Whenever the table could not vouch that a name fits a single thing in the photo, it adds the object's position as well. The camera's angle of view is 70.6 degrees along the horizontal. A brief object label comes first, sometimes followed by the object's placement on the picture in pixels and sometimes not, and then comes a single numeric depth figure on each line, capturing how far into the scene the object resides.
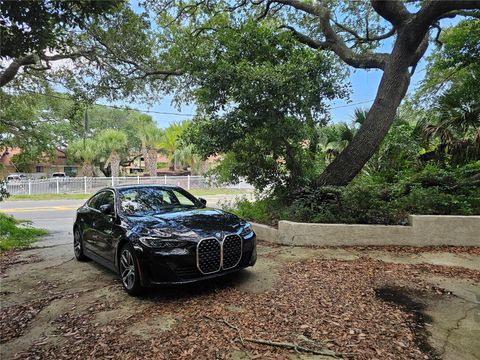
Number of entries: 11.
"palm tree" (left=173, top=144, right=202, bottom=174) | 33.50
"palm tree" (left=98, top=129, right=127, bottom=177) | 31.88
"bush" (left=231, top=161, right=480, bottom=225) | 6.84
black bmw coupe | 4.15
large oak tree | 7.29
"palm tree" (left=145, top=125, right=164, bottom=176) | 32.78
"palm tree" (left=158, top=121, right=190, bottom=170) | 29.72
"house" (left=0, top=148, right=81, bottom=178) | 41.78
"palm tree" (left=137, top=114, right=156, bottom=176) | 32.69
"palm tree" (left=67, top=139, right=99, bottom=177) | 32.56
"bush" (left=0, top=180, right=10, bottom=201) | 8.95
